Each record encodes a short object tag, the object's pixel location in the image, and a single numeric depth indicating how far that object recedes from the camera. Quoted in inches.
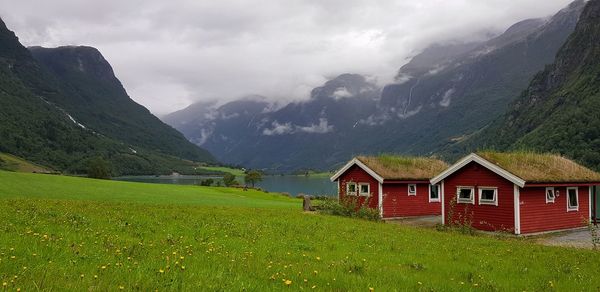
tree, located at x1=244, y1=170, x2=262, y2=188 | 4911.9
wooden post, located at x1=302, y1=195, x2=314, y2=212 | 1539.1
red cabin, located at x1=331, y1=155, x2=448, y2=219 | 1530.5
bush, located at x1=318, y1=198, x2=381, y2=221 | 1318.9
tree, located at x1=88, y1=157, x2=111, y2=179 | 4923.7
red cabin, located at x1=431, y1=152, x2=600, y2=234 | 1166.3
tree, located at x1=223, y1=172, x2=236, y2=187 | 4849.9
